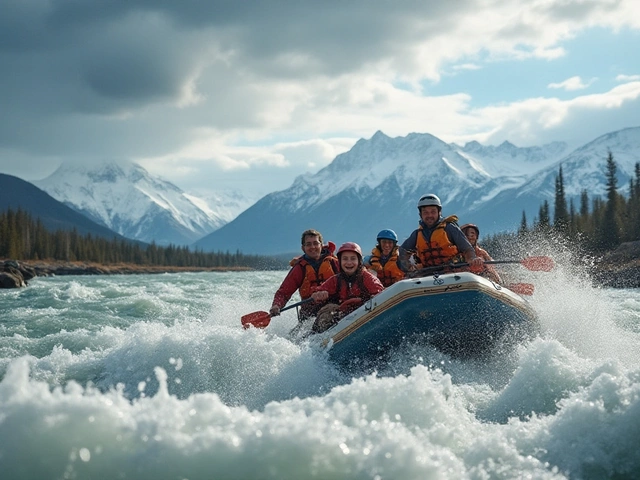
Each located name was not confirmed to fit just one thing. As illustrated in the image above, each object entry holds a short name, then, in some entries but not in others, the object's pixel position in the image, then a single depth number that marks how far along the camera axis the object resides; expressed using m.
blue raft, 8.96
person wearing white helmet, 11.53
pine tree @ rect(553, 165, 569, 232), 67.59
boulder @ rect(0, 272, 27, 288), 38.47
